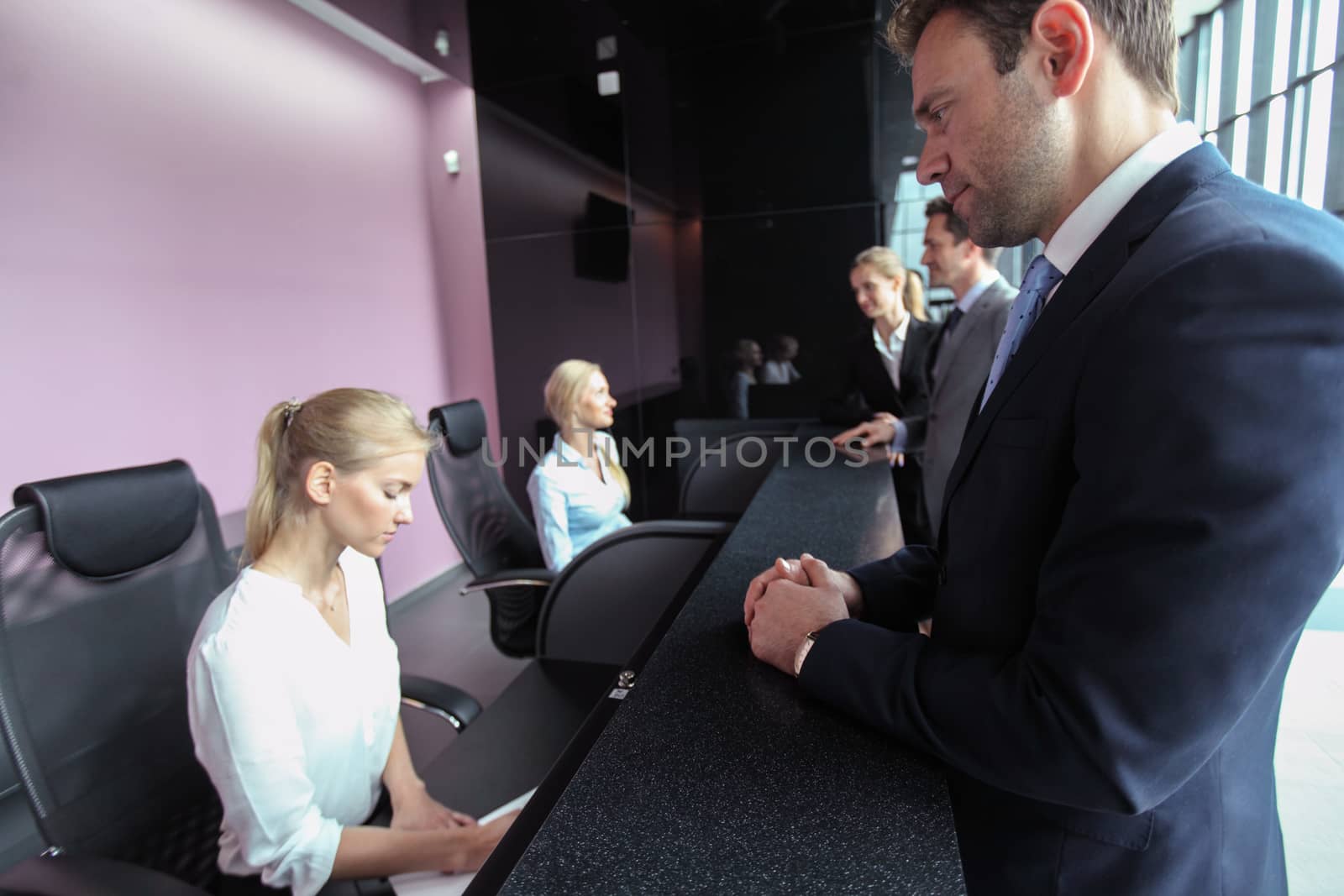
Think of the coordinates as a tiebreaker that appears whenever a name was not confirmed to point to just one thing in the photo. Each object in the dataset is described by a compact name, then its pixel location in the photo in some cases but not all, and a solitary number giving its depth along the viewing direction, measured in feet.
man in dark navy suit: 1.56
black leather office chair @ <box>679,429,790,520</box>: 9.86
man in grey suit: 7.41
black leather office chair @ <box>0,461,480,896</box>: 3.52
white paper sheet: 3.50
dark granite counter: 1.80
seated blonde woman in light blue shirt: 8.56
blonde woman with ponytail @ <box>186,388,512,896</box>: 3.51
